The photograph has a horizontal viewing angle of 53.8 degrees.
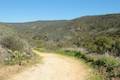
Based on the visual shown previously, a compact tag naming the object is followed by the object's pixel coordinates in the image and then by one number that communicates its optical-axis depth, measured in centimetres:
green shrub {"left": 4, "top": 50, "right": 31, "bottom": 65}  709
